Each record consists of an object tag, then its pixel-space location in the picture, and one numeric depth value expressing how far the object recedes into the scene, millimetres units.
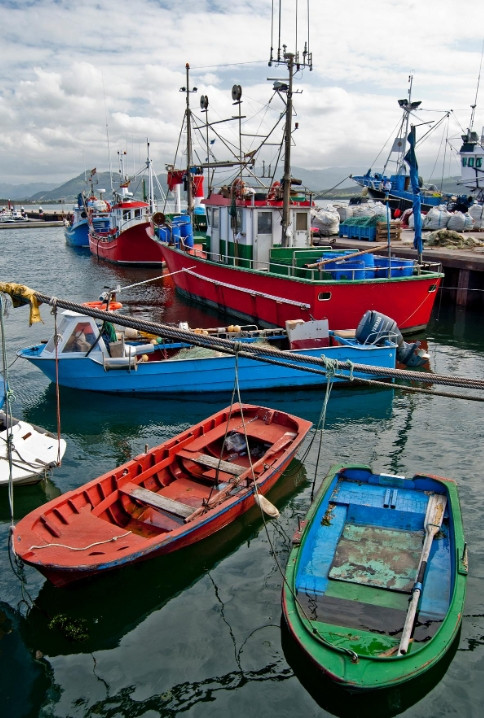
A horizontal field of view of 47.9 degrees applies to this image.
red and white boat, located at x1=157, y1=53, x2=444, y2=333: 16078
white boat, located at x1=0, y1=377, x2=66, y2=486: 9039
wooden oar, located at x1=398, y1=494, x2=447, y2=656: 5301
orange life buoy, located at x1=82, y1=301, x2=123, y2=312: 14047
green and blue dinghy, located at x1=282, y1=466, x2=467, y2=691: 4934
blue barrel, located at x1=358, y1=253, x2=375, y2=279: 17453
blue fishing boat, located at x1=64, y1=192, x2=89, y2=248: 52594
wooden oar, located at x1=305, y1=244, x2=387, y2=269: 16109
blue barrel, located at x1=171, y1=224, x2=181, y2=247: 25356
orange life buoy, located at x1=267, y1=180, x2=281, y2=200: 20344
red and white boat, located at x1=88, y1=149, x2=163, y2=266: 38406
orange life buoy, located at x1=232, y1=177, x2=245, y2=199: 20650
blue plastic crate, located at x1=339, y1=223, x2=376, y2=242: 31188
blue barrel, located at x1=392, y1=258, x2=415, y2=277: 17609
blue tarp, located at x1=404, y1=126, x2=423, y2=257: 16875
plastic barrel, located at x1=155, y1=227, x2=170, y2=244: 27014
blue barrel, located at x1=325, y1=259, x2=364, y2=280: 16875
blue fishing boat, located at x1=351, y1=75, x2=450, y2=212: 45934
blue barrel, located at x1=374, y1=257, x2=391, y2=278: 18344
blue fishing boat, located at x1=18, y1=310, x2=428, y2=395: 13148
